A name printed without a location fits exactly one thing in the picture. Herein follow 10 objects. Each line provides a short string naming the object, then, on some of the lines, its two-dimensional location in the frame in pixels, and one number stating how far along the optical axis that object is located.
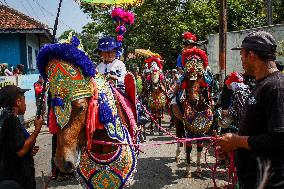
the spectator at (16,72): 15.83
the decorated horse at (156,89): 12.77
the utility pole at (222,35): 12.10
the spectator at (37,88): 15.90
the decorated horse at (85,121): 3.59
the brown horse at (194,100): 7.42
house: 22.77
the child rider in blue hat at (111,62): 5.70
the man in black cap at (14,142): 3.96
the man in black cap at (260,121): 2.68
